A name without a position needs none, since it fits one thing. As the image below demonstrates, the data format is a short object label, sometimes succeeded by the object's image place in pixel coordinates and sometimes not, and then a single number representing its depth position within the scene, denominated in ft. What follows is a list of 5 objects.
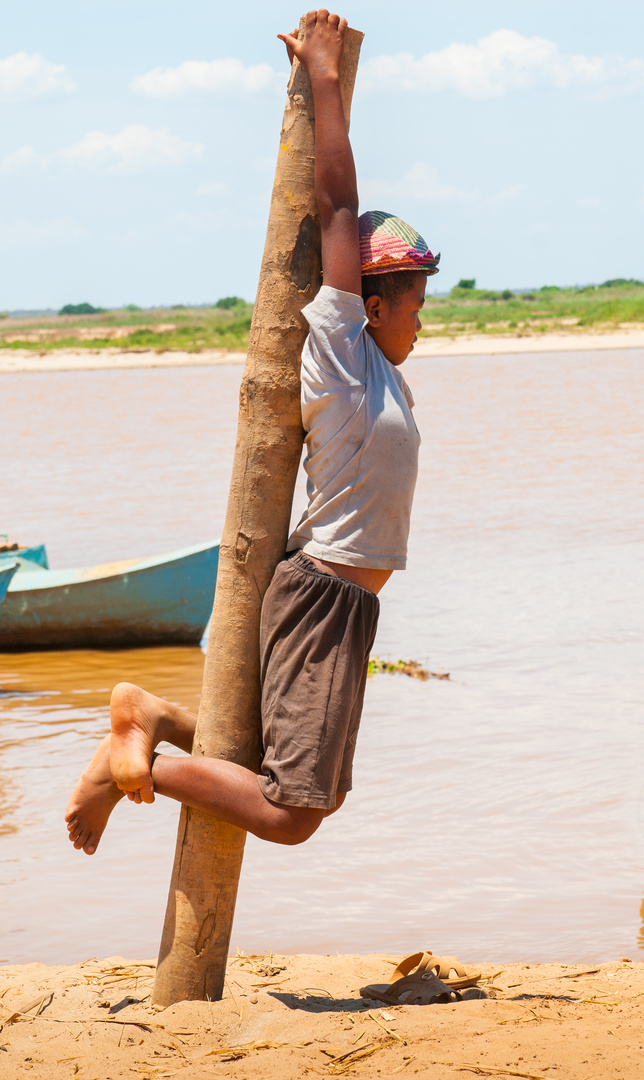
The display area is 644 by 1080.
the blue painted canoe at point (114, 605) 54.75
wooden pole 18.07
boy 17.04
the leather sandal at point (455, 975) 20.13
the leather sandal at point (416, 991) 19.43
